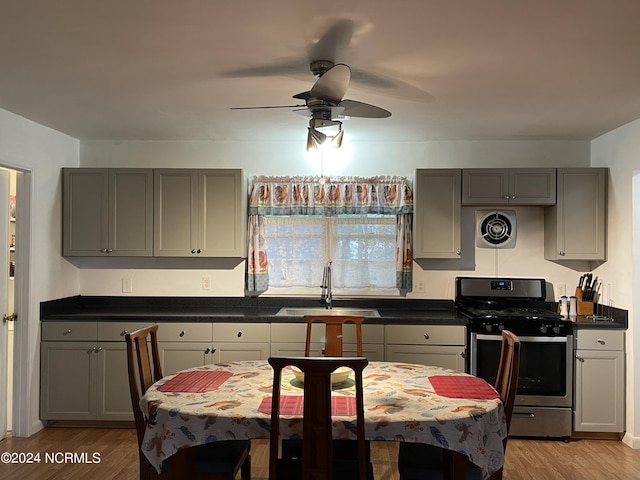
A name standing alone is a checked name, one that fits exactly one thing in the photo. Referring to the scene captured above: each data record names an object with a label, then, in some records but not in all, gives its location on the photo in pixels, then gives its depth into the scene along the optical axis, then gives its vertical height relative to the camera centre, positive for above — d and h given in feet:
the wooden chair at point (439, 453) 8.07 -3.28
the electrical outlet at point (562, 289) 15.79 -1.35
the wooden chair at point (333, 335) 10.61 -1.84
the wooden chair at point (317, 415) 6.81 -2.20
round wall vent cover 15.93 +0.34
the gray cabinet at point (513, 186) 15.05 +1.49
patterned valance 15.96 +1.23
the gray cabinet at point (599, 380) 13.91 -3.46
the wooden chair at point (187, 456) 7.90 -3.31
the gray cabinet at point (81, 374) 14.37 -3.57
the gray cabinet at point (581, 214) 14.84 +0.74
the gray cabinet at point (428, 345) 14.14 -2.67
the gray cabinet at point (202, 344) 14.40 -2.75
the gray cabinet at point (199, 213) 15.31 +0.69
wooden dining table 7.28 -2.38
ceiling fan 7.85 +2.22
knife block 14.96 -1.76
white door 13.76 -1.23
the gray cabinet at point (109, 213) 15.37 +0.66
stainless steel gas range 13.89 -3.12
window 16.20 -0.39
